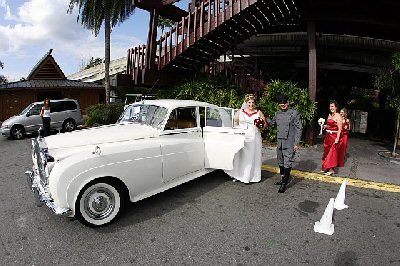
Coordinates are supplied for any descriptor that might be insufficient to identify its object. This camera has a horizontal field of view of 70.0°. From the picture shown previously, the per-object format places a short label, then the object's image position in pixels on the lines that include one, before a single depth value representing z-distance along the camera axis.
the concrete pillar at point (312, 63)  9.23
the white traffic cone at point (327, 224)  3.91
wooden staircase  8.55
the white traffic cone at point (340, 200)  4.70
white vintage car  3.72
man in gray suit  5.21
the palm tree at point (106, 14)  21.06
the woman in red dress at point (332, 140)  6.00
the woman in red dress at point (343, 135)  6.42
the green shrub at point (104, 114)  13.25
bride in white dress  5.53
